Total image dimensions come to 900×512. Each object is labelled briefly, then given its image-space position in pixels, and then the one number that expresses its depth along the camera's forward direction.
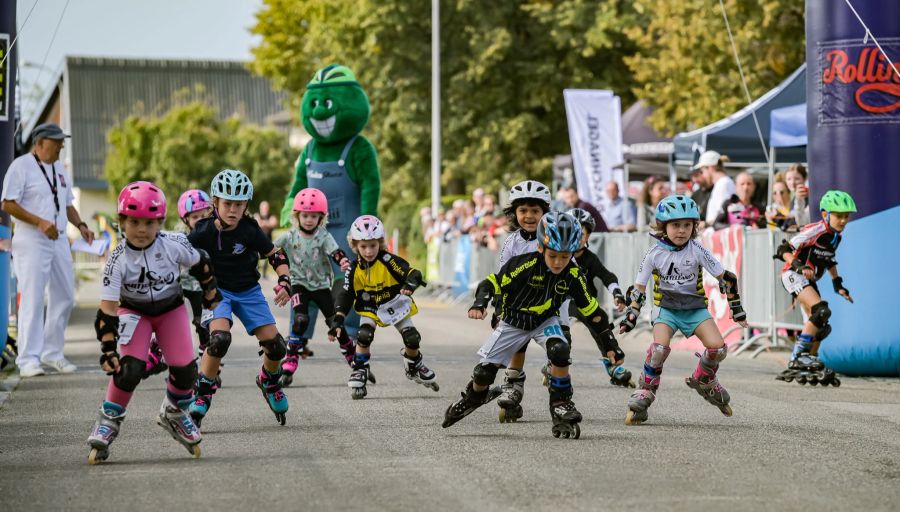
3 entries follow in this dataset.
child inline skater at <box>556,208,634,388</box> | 12.84
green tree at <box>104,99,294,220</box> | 63.66
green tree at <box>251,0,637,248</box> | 42.38
